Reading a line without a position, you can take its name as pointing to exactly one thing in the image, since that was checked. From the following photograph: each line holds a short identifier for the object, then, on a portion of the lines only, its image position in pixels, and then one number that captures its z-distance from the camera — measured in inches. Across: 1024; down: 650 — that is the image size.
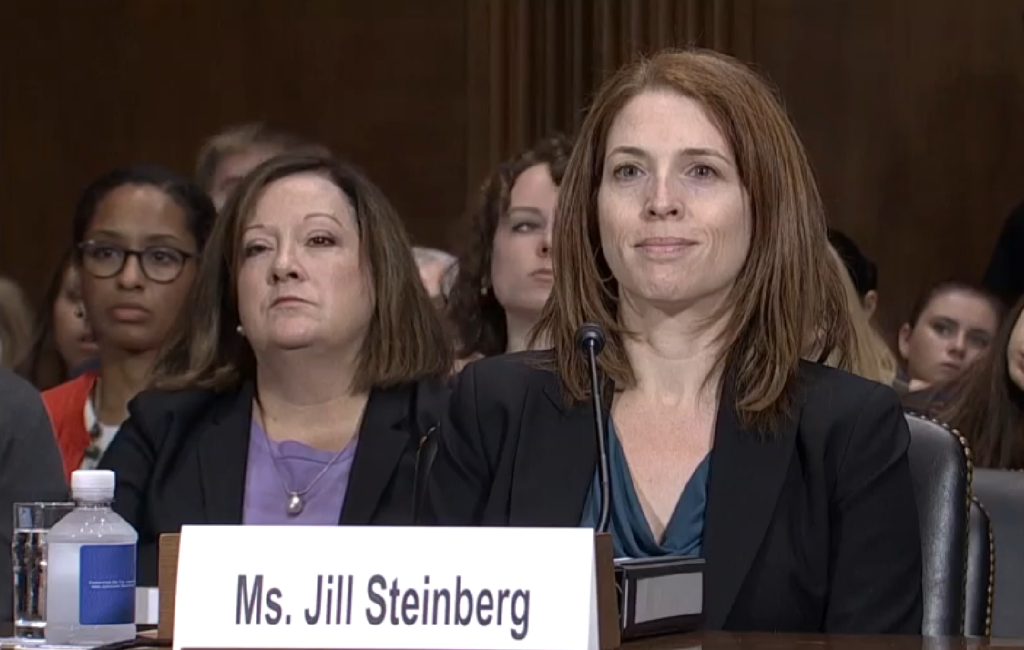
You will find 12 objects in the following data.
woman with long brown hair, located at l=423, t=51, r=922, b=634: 182.1
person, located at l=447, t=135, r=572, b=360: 295.3
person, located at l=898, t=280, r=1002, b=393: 368.2
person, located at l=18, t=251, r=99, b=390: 356.8
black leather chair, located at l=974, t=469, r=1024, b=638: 196.7
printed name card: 120.0
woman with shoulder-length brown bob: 249.6
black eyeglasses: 310.8
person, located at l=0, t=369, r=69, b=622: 221.1
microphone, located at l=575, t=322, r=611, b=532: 153.9
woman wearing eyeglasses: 303.7
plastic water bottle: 154.6
